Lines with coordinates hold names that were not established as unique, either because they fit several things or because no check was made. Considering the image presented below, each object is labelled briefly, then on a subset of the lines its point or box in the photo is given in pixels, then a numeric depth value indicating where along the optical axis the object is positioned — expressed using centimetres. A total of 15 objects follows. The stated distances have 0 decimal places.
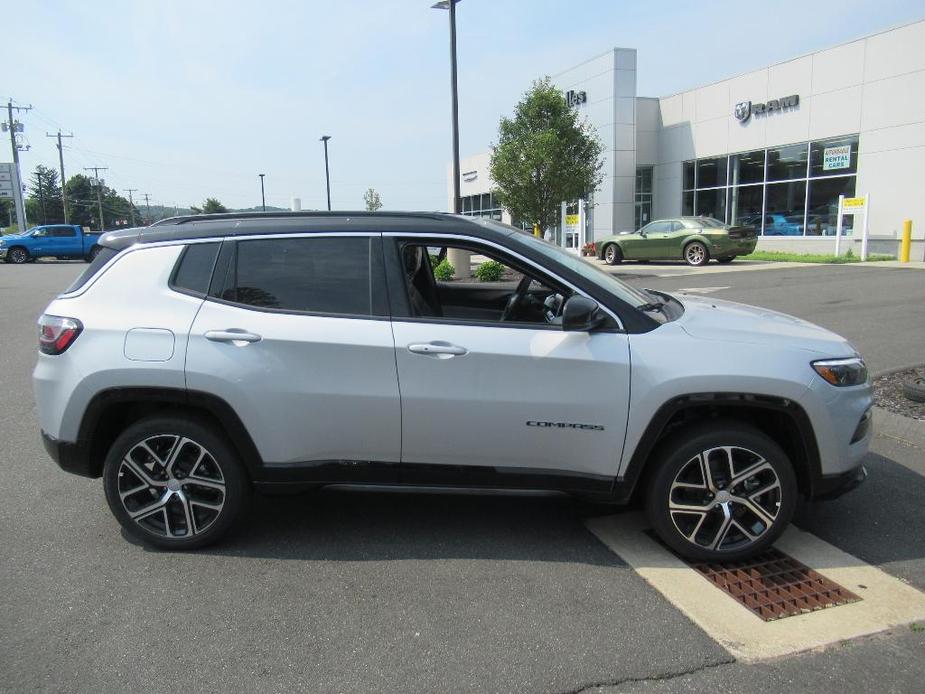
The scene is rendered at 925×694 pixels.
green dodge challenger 2119
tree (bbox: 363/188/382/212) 6100
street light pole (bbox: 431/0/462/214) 1723
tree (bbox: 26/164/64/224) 9850
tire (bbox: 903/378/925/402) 575
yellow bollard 2069
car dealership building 2183
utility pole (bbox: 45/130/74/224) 7285
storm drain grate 315
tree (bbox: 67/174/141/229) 10438
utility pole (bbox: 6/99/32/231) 5397
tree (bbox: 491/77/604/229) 2006
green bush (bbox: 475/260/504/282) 669
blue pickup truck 3253
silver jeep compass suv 340
